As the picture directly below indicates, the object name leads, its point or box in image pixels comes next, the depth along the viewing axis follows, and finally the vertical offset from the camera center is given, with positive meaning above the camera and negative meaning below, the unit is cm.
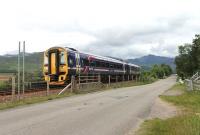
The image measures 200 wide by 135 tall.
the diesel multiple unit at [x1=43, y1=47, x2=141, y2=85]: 1429 +79
